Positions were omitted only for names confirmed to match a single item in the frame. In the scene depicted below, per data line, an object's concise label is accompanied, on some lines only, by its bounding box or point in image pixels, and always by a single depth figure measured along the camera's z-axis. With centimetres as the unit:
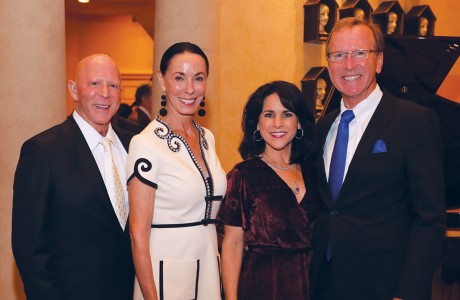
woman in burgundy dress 301
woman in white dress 282
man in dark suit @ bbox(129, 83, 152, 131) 819
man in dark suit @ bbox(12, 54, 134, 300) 276
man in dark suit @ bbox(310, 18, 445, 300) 274
